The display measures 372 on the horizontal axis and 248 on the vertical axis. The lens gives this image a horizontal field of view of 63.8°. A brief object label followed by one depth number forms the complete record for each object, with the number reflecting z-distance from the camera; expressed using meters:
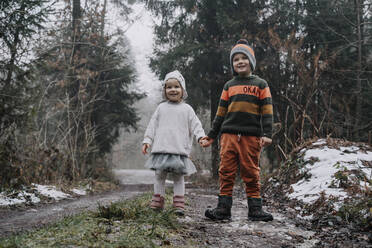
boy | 3.46
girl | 3.51
